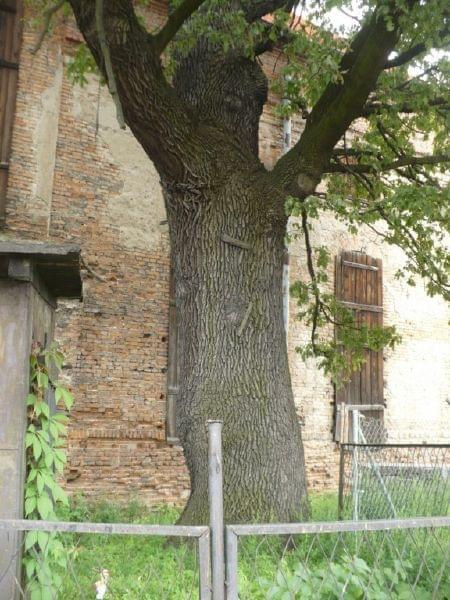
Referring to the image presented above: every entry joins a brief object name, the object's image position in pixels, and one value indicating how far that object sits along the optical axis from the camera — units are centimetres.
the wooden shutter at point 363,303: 1232
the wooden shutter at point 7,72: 970
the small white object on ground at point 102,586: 328
